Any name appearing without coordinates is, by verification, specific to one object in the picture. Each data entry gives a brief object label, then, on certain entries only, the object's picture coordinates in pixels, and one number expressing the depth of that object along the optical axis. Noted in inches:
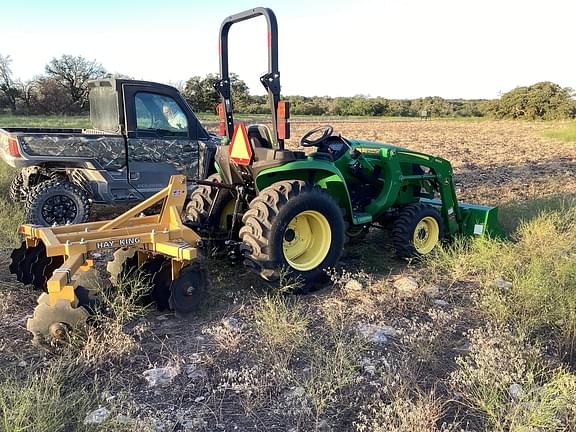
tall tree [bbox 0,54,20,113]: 1637.6
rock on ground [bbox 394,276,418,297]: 178.4
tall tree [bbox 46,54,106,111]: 1674.5
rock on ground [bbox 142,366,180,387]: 122.1
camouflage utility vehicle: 262.8
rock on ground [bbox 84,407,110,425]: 102.2
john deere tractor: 171.6
